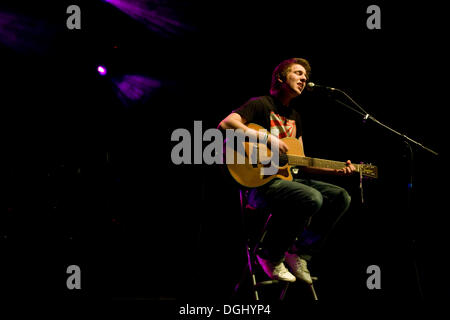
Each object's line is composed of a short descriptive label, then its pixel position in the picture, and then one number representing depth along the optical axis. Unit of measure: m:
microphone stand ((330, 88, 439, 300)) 2.76
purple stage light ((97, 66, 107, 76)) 3.56
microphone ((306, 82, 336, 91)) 2.61
